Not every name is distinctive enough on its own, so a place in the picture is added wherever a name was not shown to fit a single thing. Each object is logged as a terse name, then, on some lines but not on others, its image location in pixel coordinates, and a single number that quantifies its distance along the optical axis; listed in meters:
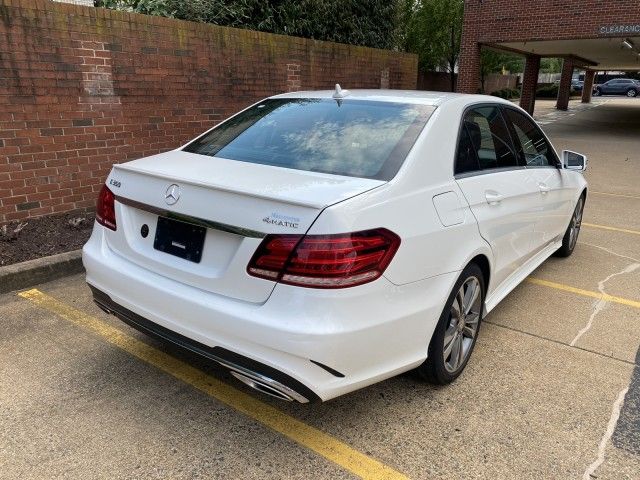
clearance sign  14.65
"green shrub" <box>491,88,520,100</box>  35.41
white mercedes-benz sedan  2.16
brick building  14.88
